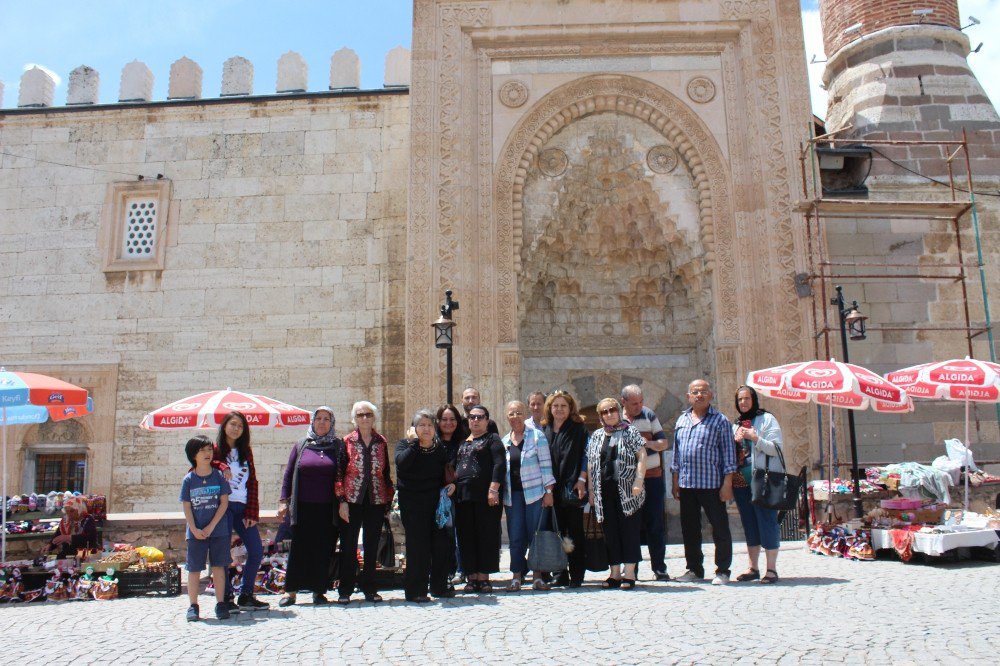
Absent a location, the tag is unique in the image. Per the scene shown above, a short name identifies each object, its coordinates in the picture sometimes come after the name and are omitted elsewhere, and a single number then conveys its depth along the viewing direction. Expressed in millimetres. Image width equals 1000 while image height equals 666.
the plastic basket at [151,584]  6715
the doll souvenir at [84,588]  6703
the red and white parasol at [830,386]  7879
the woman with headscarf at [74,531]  7176
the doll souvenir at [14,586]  6730
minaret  12711
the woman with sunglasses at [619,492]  6066
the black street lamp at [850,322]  9698
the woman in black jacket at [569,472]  6289
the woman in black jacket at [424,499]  5996
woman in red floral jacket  5980
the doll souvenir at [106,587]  6672
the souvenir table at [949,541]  6945
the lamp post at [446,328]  9984
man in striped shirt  6375
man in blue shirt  6242
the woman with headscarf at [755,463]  6188
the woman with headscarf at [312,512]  5926
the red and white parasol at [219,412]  8094
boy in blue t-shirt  5543
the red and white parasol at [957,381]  8484
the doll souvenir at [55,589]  6738
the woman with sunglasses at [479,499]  6188
